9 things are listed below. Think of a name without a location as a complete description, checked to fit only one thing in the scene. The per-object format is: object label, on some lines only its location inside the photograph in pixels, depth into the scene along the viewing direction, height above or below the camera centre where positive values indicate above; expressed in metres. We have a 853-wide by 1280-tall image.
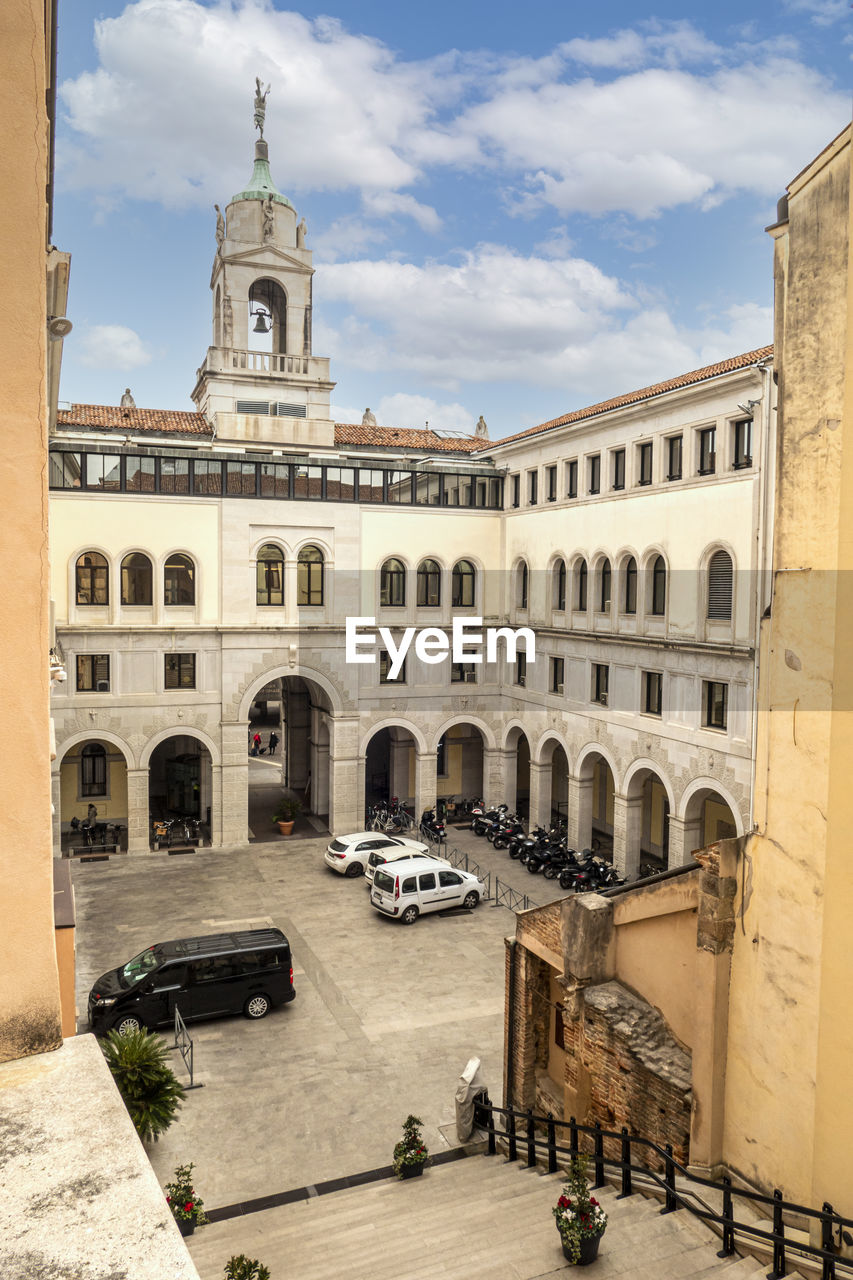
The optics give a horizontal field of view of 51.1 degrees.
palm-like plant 12.57 -6.98
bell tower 34.72 +10.65
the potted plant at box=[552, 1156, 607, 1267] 8.38 -5.91
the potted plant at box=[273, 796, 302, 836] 32.69 -8.19
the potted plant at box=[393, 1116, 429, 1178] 11.88 -7.46
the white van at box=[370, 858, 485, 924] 23.77 -7.96
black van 16.92 -7.62
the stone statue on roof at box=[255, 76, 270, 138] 36.75 +20.16
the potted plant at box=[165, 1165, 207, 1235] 10.48 -7.23
